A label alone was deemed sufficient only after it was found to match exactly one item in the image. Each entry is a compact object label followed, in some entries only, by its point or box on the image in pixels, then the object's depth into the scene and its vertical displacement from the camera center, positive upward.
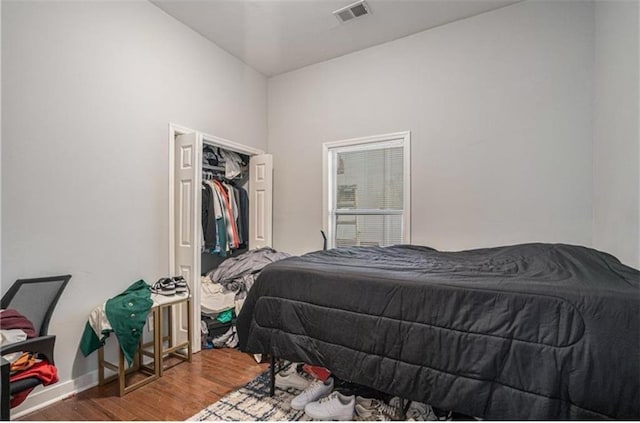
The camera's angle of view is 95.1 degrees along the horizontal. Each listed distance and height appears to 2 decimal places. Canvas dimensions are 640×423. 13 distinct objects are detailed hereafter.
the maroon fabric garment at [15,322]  1.50 -0.59
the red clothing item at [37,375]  1.36 -0.79
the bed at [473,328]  1.02 -0.51
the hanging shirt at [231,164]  3.50 +0.57
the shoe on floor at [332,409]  1.62 -1.11
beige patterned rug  1.70 -1.20
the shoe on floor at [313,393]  1.73 -1.11
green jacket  1.94 -0.77
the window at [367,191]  3.12 +0.24
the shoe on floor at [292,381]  1.95 -1.15
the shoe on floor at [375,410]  1.66 -1.16
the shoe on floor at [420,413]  1.58 -1.11
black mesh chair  1.39 -0.55
